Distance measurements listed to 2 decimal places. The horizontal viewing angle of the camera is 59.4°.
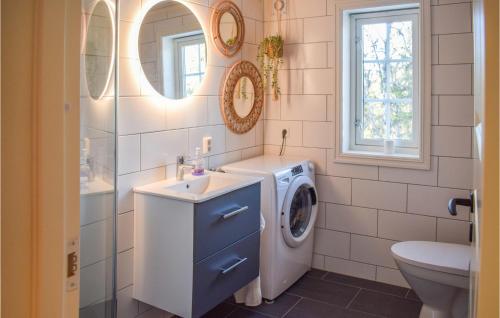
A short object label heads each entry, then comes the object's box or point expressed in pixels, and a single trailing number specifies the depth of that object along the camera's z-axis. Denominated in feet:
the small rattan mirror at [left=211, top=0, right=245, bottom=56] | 9.35
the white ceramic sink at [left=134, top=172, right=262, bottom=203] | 6.98
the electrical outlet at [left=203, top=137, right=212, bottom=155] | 9.36
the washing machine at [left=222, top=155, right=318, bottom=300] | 9.12
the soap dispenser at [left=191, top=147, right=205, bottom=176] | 8.58
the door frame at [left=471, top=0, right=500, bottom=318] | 1.71
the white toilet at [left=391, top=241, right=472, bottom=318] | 7.34
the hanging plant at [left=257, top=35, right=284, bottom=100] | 10.61
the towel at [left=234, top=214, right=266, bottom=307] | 9.00
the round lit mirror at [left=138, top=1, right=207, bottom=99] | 7.75
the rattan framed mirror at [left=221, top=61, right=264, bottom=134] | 9.97
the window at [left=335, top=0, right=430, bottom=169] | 9.93
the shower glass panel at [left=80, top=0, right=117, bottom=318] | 2.71
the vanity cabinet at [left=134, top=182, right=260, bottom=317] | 6.91
